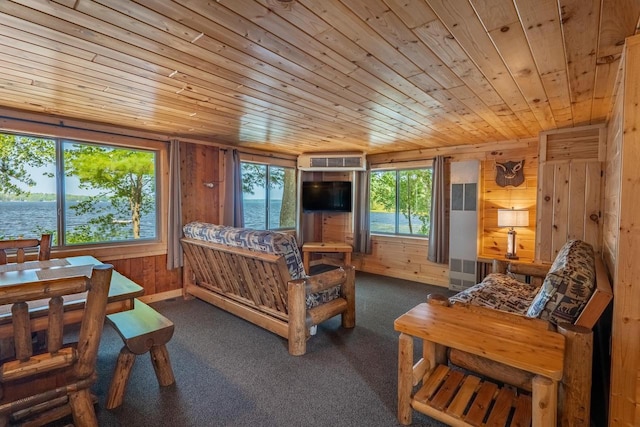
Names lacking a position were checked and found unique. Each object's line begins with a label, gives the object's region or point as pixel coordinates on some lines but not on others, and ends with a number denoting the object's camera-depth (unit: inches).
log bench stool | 81.1
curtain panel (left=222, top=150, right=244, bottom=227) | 186.7
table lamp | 161.6
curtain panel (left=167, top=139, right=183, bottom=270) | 162.7
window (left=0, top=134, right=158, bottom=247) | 127.0
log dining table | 59.1
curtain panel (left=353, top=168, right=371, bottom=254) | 228.5
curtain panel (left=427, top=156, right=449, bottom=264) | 194.7
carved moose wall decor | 171.3
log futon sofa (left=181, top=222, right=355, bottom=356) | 108.5
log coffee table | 57.0
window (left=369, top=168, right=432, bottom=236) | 213.6
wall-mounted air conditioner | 217.6
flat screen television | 233.3
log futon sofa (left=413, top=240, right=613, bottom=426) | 61.8
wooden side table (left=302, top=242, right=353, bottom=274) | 212.7
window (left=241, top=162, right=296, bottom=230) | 212.1
